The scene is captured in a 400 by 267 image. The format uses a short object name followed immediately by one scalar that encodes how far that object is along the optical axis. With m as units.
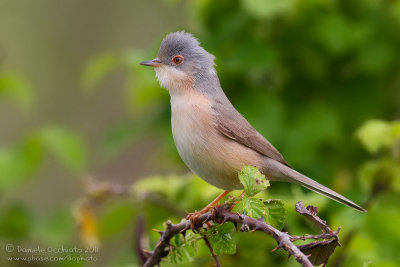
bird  7.28
